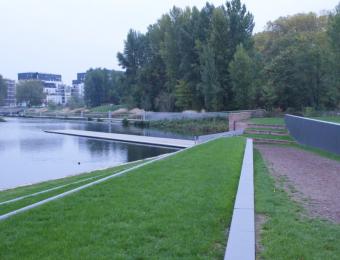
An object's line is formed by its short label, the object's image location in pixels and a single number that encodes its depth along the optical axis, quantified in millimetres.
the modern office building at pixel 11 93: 154250
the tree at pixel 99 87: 92000
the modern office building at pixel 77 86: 181325
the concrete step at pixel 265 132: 20594
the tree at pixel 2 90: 110750
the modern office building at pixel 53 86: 177500
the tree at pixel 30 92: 115375
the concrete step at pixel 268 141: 18414
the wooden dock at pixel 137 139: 25317
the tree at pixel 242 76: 37281
